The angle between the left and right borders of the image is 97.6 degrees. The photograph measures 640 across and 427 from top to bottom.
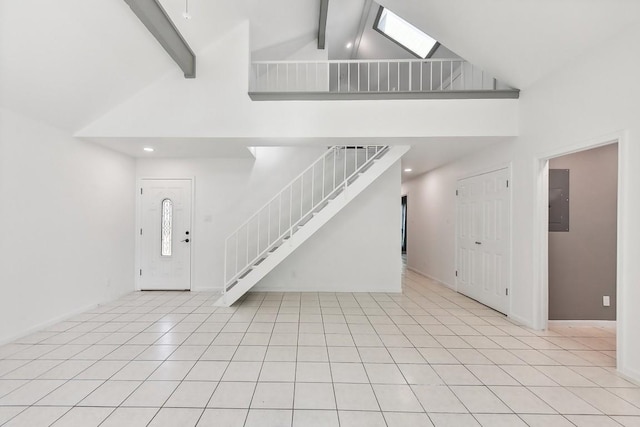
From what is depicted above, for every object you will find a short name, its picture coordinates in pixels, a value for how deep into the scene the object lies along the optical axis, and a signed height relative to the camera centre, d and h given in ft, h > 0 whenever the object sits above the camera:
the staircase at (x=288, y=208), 16.93 +0.60
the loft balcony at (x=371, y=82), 12.28 +8.73
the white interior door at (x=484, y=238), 13.15 -0.99
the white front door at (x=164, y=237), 17.19 -1.29
